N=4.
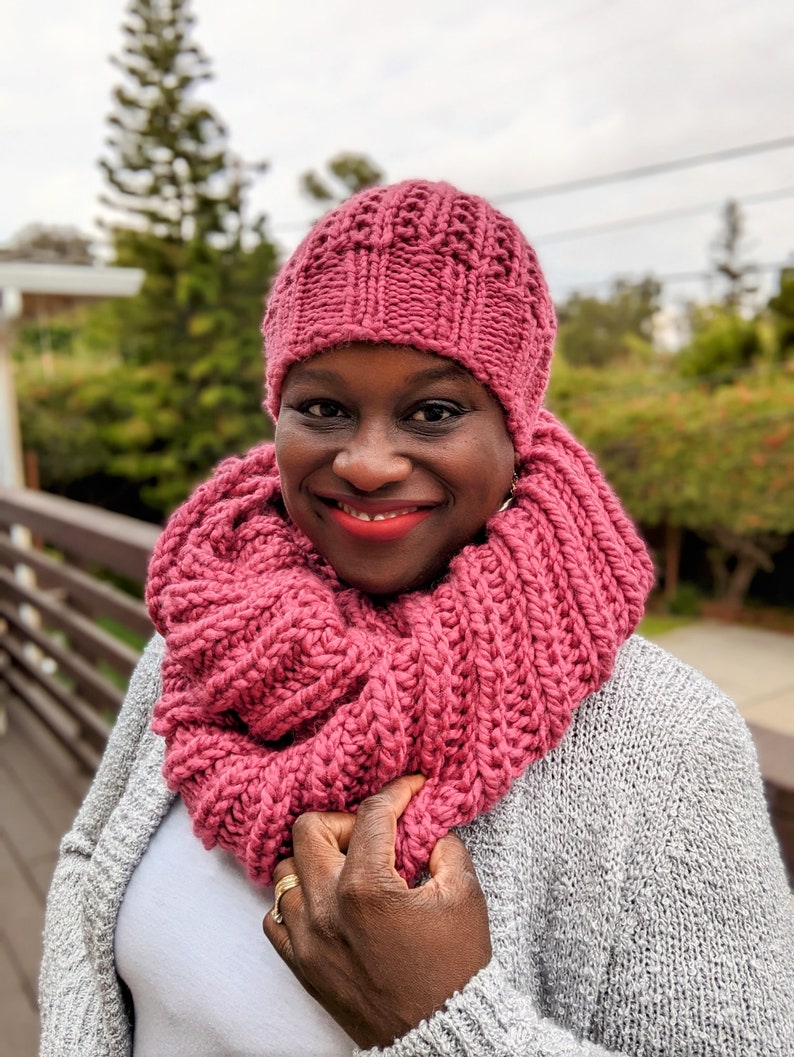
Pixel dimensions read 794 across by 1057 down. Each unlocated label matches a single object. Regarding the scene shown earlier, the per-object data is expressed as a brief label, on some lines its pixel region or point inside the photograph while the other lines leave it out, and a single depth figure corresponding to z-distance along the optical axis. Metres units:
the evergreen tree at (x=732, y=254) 22.91
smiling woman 0.69
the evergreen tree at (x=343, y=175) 15.77
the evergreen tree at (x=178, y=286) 13.26
